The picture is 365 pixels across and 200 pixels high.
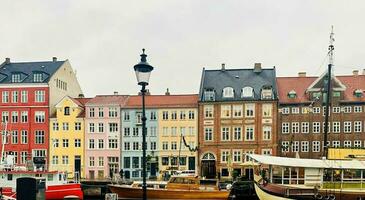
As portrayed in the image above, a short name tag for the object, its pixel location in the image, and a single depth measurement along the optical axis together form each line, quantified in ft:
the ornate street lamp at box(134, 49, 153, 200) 40.78
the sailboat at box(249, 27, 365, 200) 108.27
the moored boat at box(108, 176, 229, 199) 130.21
